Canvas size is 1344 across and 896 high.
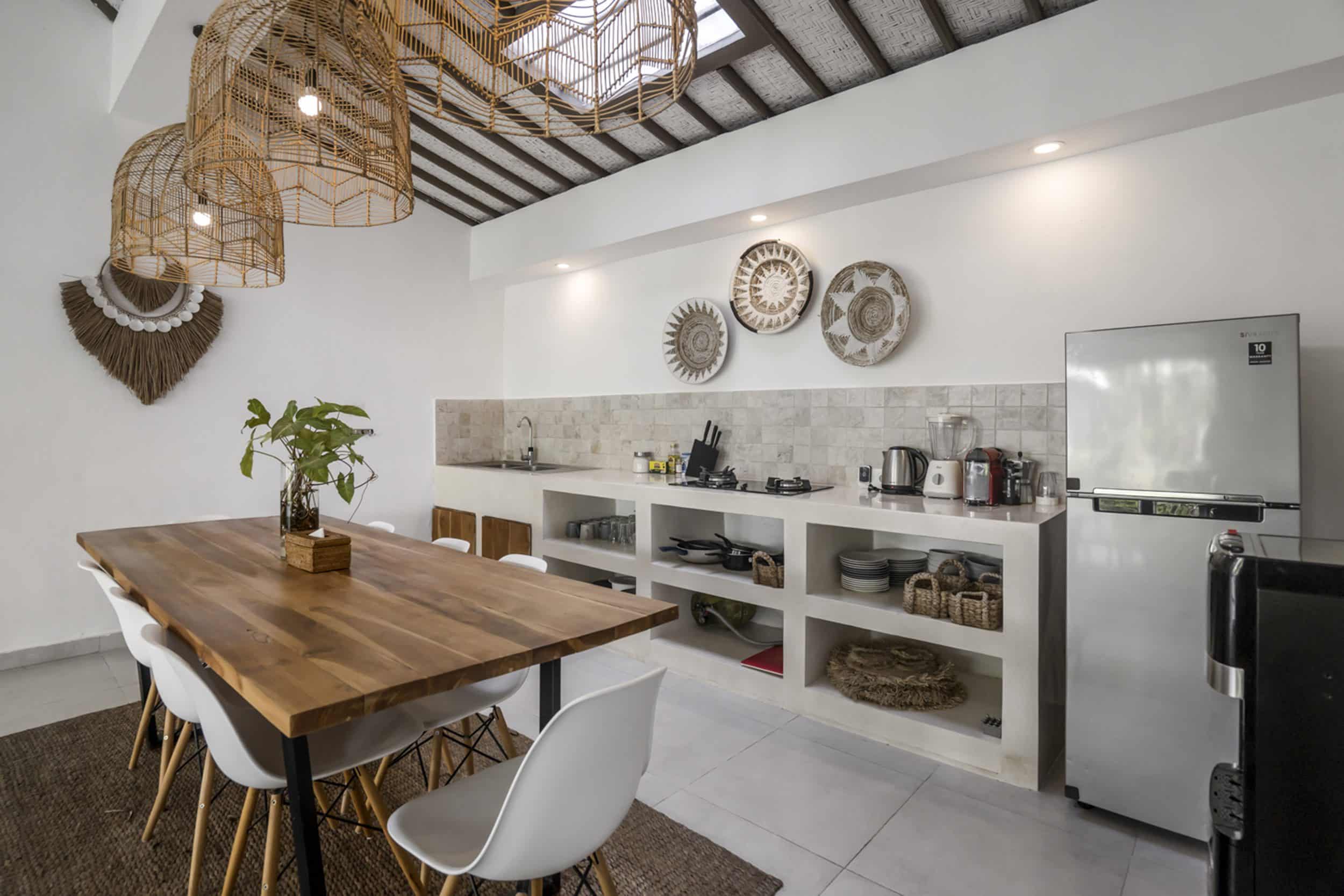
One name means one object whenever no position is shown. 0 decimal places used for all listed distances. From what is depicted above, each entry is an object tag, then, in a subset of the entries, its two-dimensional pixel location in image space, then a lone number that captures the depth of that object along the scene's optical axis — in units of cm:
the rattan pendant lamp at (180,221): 227
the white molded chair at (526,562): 230
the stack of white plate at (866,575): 295
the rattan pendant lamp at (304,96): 154
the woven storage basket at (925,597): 260
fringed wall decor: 355
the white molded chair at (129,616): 168
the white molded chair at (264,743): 141
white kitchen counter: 236
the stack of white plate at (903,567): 307
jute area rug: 186
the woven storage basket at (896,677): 271
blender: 294
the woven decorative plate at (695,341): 398
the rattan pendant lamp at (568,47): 146
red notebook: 311
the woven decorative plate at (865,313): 327
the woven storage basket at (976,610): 246
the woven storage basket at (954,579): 268
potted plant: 209
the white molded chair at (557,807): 112
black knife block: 377
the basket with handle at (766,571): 310
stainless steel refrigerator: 191
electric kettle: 309
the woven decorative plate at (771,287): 360
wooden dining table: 123
